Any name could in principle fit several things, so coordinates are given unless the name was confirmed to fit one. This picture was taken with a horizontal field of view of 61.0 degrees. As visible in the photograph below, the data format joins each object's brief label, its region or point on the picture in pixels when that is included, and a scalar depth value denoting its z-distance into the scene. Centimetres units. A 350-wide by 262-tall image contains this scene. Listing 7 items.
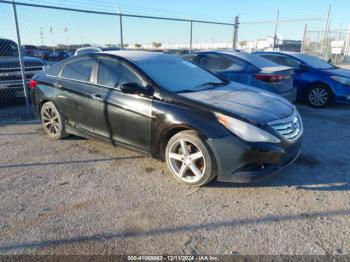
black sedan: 317
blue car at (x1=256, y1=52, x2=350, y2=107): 730
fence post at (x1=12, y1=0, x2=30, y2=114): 606
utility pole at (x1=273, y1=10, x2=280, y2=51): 1573
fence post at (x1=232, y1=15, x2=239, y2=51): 1242
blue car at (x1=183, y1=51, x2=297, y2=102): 612
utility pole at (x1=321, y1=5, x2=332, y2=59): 1410
